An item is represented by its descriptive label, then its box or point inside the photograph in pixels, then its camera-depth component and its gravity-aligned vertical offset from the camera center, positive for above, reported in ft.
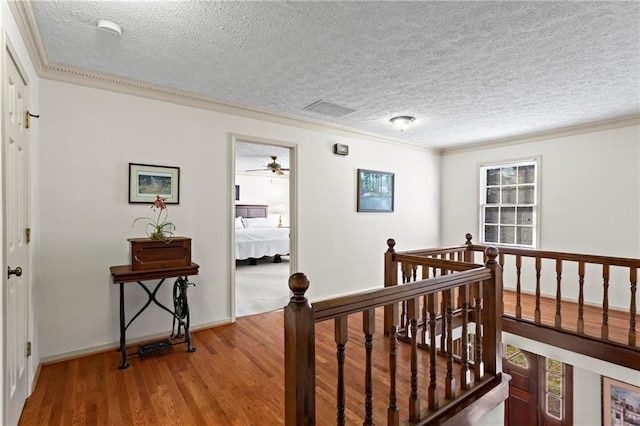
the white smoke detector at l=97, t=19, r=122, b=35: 6.67 +3.78
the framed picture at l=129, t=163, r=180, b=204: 9.86 +0.81
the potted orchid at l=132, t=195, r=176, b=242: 9.45 -0.50
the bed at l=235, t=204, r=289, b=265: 23.08 -2.37
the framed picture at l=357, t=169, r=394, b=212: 15.80 +0.96
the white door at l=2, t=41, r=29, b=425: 5.53 -0.62
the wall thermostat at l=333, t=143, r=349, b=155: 14.71 +2.77
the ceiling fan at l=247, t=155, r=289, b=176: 21.82 +2.96
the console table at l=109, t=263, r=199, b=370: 8.57 -2.43
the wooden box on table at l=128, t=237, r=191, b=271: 8.84 -1.25
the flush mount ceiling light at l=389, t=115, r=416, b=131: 13.03 +3.60
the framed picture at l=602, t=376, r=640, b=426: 13.52 -8.01
